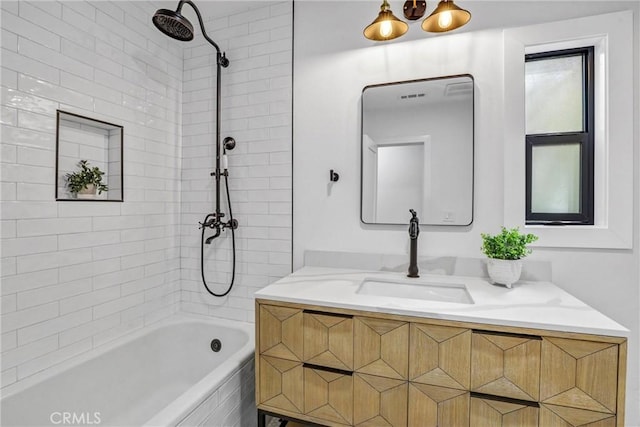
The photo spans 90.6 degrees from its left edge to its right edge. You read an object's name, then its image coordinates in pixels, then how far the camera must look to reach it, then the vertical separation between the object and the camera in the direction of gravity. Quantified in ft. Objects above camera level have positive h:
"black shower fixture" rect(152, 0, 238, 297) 7.04 +0.30
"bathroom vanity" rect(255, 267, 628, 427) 3.55 -1.81
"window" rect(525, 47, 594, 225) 5.38 +1.34
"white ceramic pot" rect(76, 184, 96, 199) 5.77 +0.37
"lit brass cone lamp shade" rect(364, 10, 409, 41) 5.34 +3.17
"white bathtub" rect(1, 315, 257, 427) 4.66 -2.99
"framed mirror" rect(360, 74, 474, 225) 5.69 +1.16
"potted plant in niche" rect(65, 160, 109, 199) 5.66 +0.57
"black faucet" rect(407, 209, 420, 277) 5.43 -0.55
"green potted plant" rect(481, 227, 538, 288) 4.87 -0.64
